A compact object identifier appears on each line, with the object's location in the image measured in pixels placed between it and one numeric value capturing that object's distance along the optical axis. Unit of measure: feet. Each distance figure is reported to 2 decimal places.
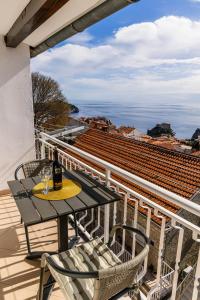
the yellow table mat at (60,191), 6.63
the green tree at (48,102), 57.93
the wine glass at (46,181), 6.98
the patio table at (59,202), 5.66
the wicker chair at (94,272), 3.75
